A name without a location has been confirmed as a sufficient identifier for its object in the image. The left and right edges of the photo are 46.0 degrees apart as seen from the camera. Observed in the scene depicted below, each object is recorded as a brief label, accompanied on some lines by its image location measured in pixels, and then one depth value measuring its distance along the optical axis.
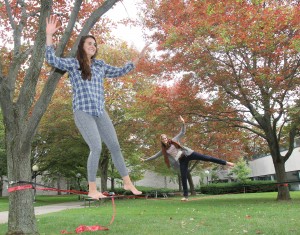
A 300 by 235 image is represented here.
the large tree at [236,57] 13.86
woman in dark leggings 6.79
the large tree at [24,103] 6.41
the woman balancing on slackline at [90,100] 3.98
